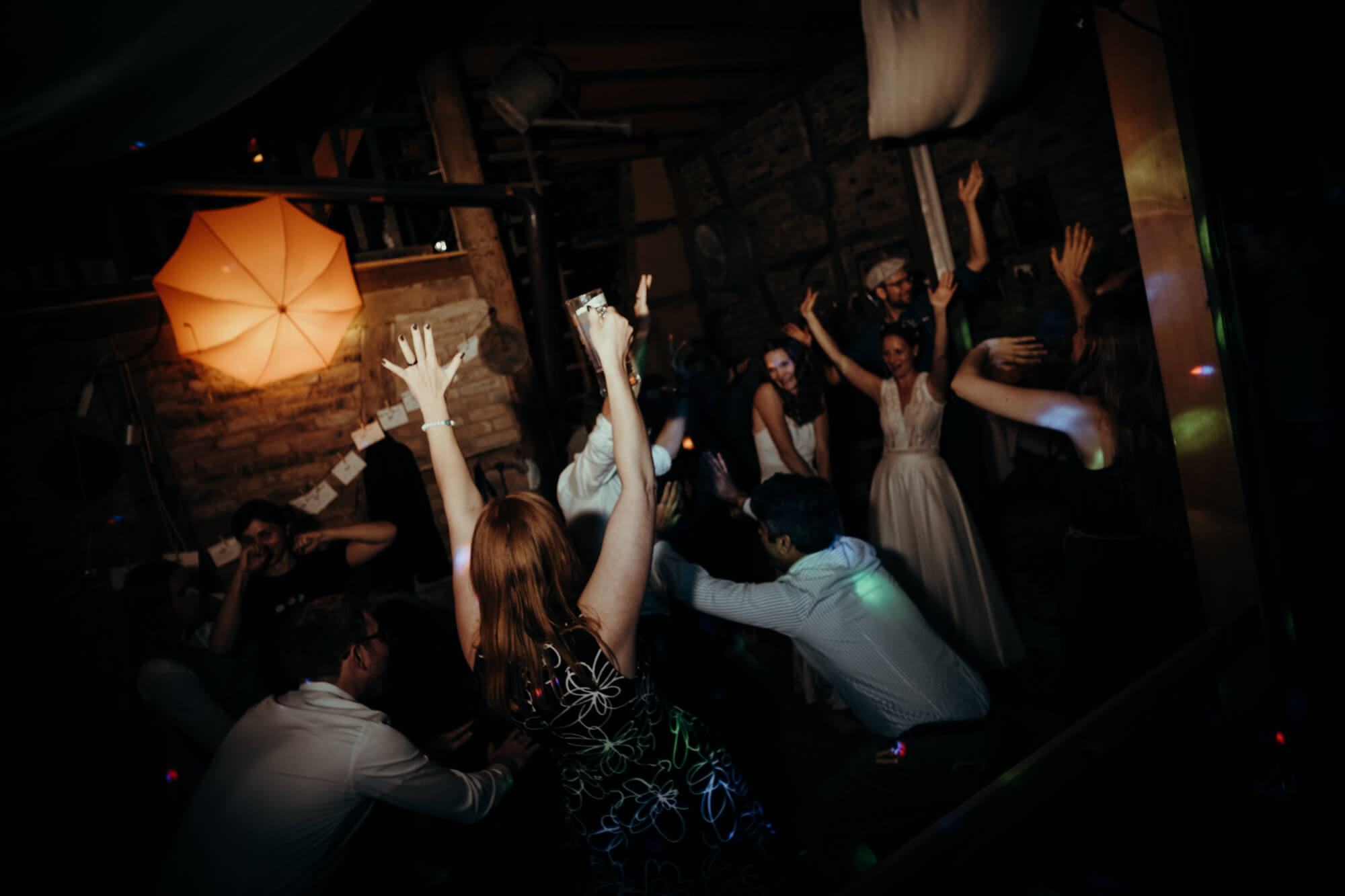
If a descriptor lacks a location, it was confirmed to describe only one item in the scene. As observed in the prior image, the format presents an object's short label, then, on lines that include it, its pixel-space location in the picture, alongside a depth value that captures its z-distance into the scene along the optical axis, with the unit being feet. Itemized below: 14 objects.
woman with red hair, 4.94
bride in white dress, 10.82
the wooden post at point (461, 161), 15.03
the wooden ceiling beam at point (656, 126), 19.98
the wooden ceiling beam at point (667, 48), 16.08
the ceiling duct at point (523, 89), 15.08
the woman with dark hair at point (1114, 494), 7.47
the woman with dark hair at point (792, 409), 12.17
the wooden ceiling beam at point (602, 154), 21.95
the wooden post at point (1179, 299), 6.72
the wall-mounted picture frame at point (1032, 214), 14.23
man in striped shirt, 6.60
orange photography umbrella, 11.59
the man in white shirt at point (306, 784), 5.67
